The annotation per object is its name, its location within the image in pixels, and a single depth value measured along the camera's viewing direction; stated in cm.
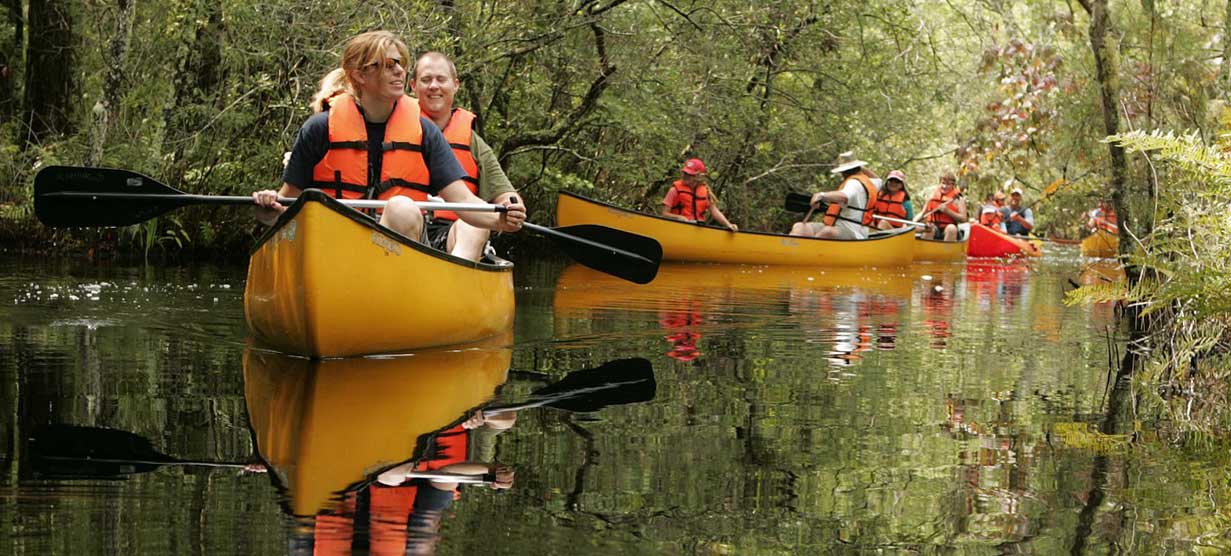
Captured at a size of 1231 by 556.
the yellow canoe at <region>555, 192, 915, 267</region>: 1455
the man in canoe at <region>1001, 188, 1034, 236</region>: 2659
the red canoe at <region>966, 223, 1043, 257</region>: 2291
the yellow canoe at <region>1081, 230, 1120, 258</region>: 2419
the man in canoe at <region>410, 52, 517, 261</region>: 762
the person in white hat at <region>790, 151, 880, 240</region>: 1655
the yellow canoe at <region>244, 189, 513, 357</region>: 593
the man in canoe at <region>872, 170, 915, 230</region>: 1844
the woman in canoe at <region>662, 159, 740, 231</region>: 1592
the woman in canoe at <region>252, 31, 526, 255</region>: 627
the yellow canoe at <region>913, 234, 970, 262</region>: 1995
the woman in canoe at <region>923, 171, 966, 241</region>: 2119
